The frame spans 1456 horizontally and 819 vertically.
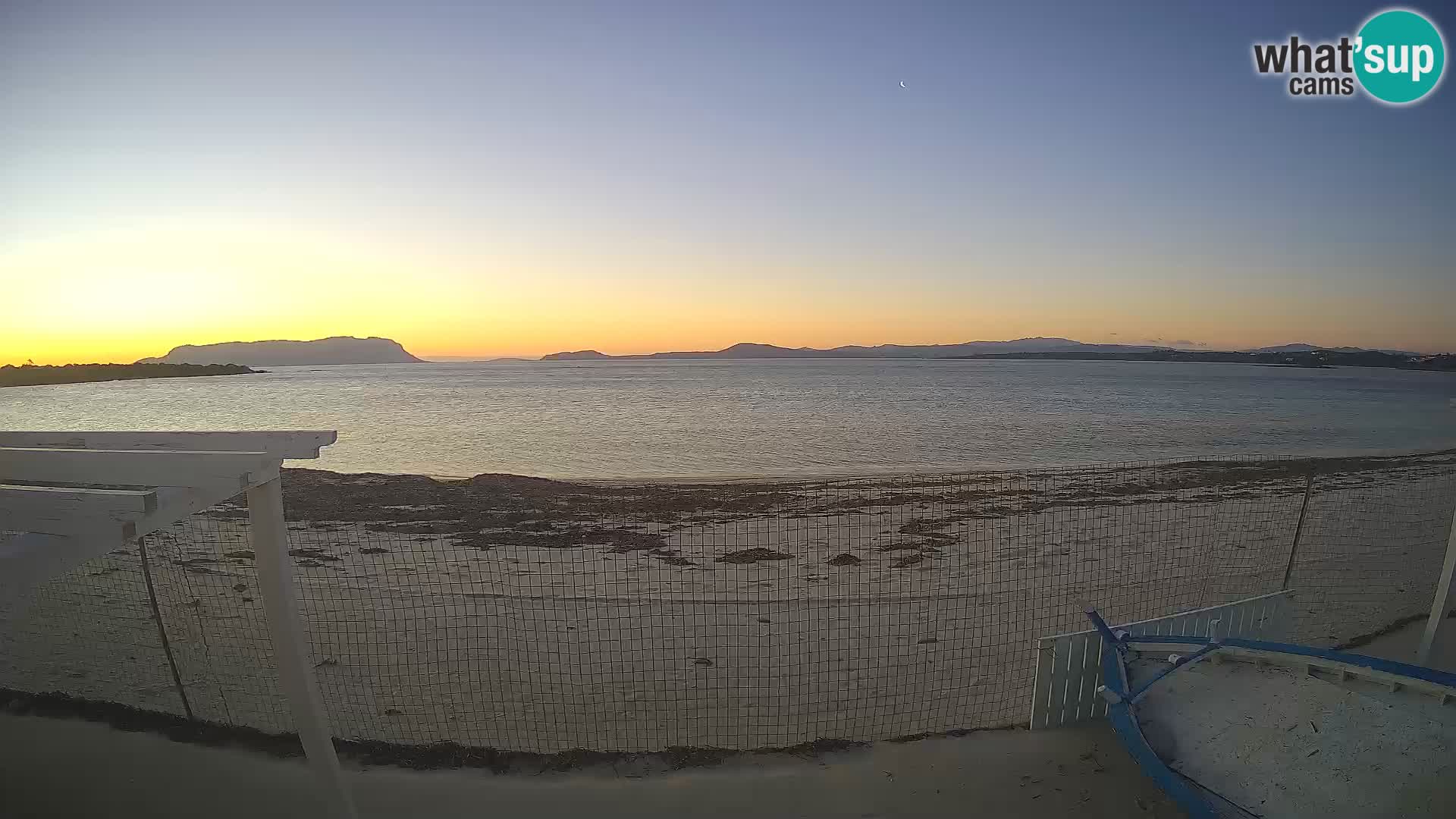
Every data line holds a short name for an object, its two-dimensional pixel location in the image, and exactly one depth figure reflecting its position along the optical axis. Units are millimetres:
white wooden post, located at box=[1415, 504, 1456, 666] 6055
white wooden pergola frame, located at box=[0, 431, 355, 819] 2352
